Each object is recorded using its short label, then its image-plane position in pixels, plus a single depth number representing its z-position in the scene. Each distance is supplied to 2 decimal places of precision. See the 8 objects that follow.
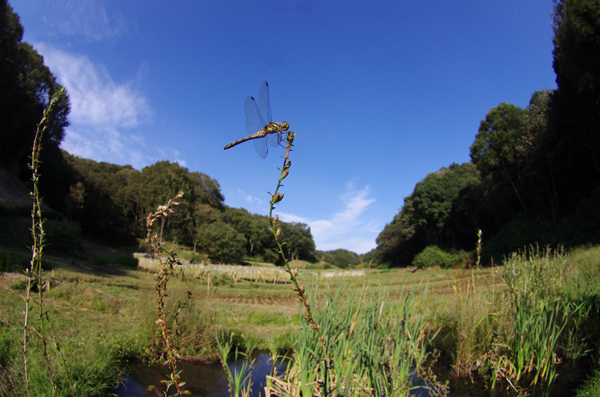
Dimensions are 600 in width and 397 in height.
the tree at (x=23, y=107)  26.11
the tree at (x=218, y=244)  37.56
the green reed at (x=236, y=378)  2.27
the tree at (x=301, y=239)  67.44
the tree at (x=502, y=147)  24.11
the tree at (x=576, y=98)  13.67
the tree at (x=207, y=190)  48.91
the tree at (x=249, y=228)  56.81
